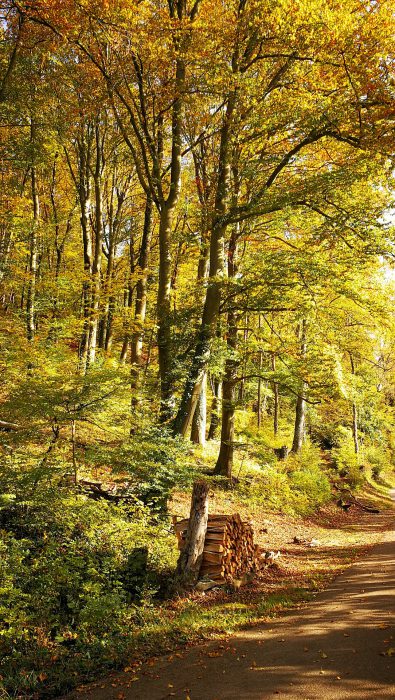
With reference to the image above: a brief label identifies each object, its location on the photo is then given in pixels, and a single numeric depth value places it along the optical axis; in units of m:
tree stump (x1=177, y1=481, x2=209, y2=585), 7.05
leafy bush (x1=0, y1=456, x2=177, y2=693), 5.07
